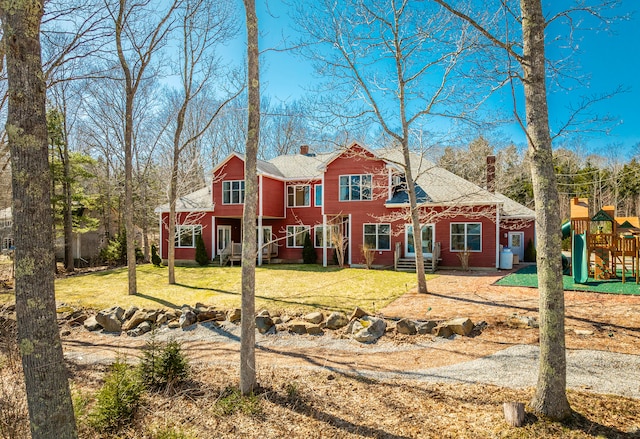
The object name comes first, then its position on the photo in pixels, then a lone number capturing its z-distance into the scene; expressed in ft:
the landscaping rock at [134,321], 31.23
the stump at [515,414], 13.07
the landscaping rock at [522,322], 26.22
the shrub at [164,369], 17.40
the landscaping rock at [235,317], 31.37
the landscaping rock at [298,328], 28.27
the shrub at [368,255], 61.36
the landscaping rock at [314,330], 27.91
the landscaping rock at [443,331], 25.95
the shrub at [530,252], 65.87
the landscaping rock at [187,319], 31.03
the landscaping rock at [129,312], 33.27
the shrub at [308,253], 68.69
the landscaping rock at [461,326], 25.94
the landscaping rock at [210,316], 32.17
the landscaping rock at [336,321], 28.76
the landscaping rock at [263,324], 28.63
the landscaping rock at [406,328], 26.74
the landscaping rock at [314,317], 29.45
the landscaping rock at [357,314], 29.68
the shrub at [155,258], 72.38
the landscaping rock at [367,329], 25.80
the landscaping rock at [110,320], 30.99
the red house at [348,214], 58.70
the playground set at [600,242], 40.57
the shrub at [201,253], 70.03
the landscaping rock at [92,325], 31.58
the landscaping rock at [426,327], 26.71
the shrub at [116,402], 13.43
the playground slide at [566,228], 52.85
